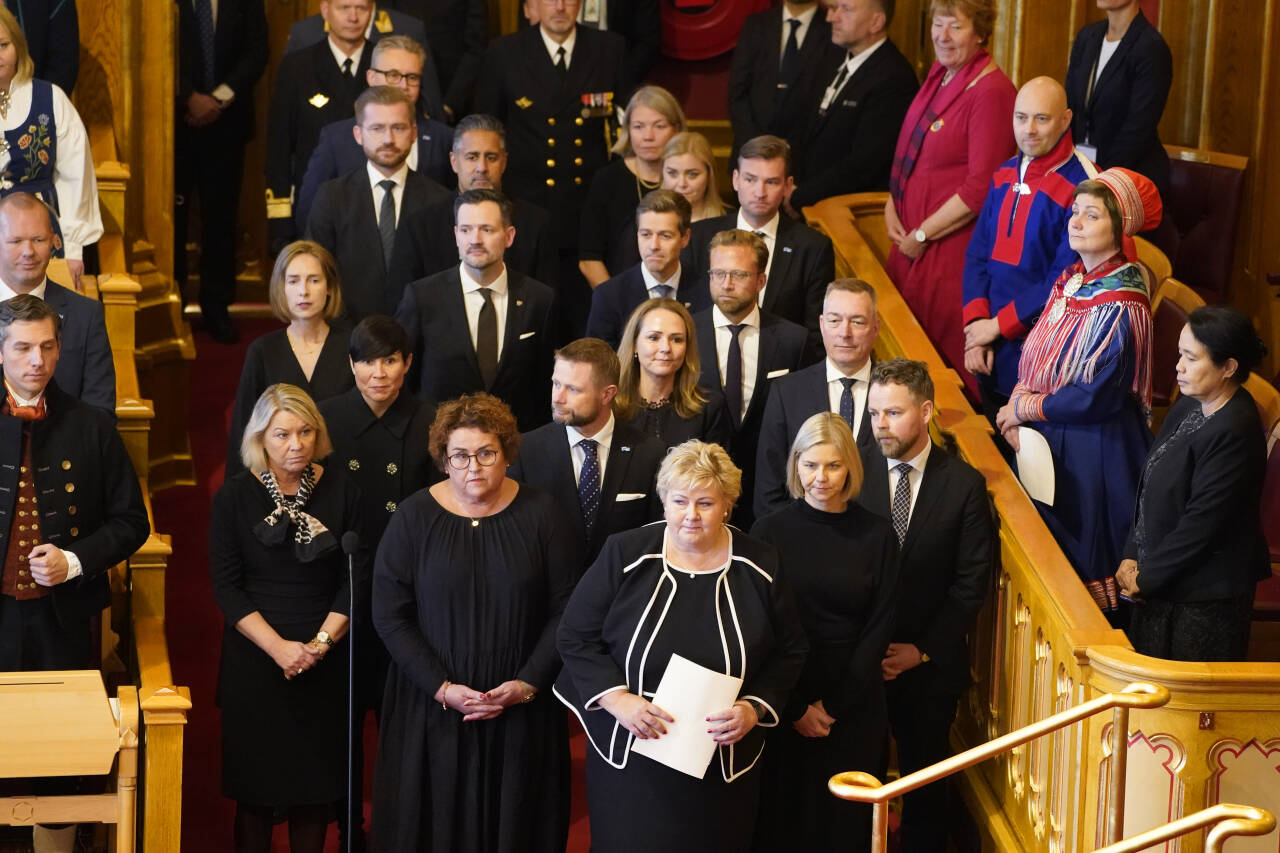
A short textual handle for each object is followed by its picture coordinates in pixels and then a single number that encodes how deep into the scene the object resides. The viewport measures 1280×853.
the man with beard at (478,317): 11.06
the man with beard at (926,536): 9.35
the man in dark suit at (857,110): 13.98
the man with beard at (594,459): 9.58
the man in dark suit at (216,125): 15.80
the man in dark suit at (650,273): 11.33
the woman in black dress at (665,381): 9.98
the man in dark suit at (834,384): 9.89
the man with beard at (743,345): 10.71
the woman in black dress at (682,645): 8.41
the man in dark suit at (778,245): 11.76
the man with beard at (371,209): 12.18
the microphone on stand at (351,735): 9.15
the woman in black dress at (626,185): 12.81
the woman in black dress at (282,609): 9.26
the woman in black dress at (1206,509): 8.87
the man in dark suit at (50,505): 8.95
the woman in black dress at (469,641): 8.93
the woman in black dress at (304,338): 10.45
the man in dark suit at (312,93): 14.29
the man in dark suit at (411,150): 13.10
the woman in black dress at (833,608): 8.88
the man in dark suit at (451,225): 12.08
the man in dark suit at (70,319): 10.12
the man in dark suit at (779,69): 14.63
